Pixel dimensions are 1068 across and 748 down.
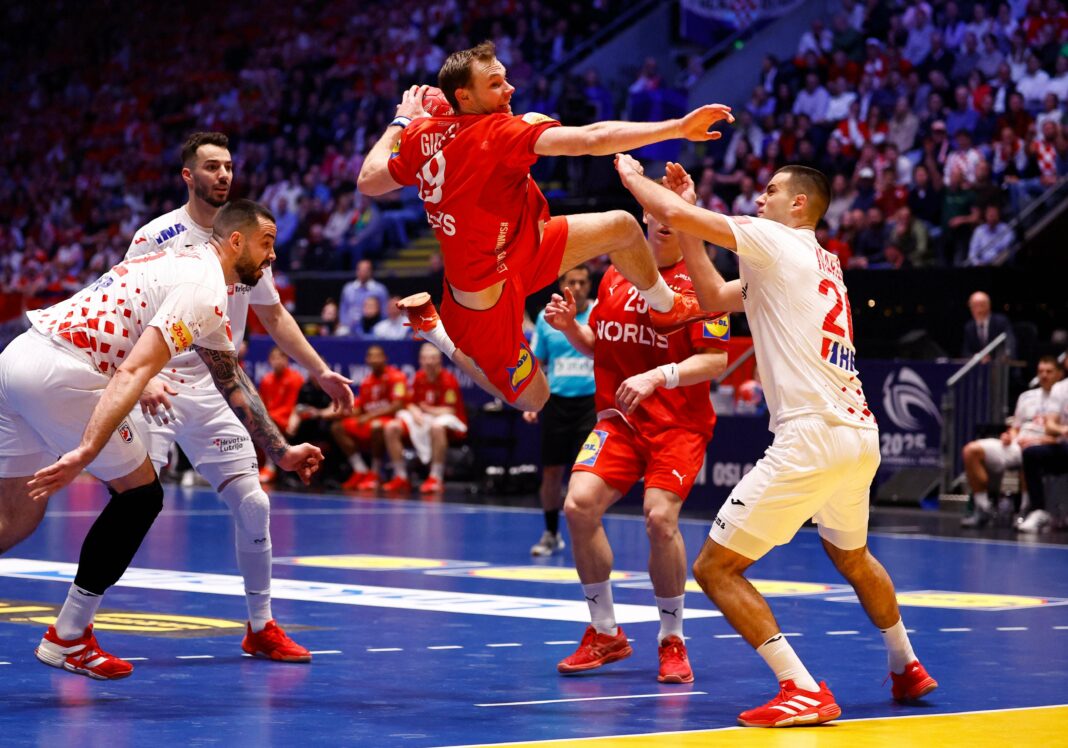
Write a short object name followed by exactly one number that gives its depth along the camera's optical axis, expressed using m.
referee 13.19
